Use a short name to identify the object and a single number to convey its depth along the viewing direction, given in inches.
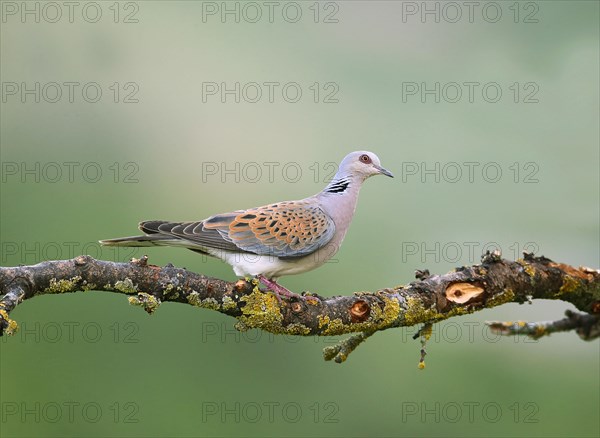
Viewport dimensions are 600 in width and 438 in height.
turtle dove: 277.0
